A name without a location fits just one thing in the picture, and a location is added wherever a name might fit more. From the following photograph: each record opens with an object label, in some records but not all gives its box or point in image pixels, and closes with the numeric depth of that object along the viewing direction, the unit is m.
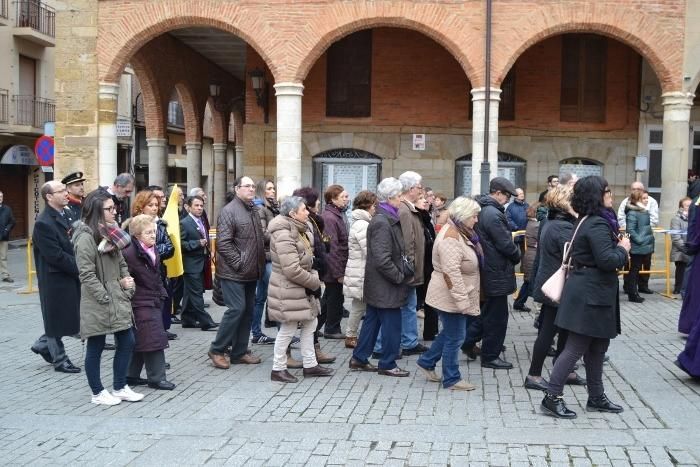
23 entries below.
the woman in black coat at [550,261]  7.04
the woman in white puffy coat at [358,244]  8.30
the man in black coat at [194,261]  9.91
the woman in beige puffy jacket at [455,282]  6.79
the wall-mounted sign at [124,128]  31.02
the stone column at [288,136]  16.17
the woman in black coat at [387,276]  7.23
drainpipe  15.62
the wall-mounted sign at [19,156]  26.63
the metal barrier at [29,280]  13.86
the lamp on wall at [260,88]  19.28
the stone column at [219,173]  28.44
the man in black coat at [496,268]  7.54
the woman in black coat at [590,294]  6.01
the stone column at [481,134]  16.00
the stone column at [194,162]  25.42
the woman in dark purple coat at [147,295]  6.93
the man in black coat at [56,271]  7.63
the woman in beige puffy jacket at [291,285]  7.15
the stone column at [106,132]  16.57
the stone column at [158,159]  22.91
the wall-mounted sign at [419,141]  19.39
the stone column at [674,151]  16.02
